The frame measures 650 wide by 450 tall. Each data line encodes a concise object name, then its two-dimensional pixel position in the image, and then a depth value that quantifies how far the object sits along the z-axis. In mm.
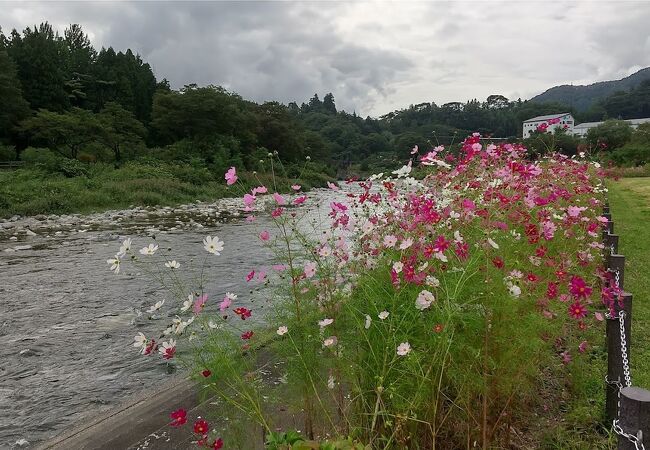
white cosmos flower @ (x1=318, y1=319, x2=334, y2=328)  1780
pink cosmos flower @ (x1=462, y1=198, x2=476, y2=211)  2254
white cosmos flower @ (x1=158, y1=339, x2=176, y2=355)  1900
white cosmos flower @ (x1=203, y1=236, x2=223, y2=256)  2191
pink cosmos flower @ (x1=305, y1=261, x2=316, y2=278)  2023
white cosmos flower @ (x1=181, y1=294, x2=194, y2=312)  1963
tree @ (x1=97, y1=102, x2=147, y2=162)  29625
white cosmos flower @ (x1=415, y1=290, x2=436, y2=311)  1710
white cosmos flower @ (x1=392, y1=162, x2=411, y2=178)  2799
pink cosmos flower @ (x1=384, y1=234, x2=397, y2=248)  2141
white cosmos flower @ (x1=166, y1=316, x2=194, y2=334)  1891
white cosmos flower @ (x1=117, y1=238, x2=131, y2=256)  1997
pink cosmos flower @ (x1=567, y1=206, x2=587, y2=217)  2836
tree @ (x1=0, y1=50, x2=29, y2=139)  27938
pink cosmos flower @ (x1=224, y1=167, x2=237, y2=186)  2204
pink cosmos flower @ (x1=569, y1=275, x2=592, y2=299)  1775
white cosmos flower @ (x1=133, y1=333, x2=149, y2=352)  1937
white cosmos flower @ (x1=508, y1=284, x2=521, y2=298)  1771
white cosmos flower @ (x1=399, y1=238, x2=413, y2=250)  1929
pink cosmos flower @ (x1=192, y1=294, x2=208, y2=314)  1959
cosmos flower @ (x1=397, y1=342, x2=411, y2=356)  1591
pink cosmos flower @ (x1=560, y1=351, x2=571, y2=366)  2693
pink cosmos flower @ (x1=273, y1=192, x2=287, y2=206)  2051
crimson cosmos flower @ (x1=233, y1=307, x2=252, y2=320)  1971
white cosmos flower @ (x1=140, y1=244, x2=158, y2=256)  2070
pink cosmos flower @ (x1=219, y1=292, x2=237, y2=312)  2068
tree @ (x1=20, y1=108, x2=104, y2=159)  26672
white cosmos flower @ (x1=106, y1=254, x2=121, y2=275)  2040
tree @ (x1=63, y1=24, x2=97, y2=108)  37209
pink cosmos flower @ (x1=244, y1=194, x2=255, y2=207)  2146
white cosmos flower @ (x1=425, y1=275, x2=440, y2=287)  1768
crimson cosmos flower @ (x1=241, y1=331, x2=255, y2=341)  2080
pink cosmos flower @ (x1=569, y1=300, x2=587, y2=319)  1817
